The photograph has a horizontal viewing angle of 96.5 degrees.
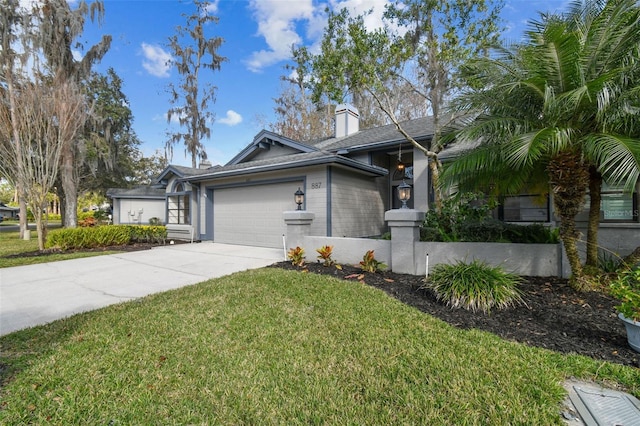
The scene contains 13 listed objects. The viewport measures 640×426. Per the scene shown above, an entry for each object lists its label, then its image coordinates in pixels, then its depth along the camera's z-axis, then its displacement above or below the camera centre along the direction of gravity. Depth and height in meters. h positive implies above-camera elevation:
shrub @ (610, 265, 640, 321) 2.74 -0.82
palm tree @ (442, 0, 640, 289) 3.75 +1.51
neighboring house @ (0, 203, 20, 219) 36.17 +0.75
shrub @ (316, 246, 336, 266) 6.75 -0.92
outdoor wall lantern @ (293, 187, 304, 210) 8.34 +0.54
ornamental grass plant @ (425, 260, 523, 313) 4.01 -1.09
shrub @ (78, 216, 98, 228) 14.12 -0.25
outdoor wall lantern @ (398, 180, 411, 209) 6.37 +0.49
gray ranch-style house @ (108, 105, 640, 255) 9.06 +1.07
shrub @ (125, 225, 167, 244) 12.19 -0.76
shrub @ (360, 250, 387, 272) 6.23 -1.08
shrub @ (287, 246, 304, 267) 7.02 -1.02
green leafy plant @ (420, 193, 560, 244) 5.91 -0.32
